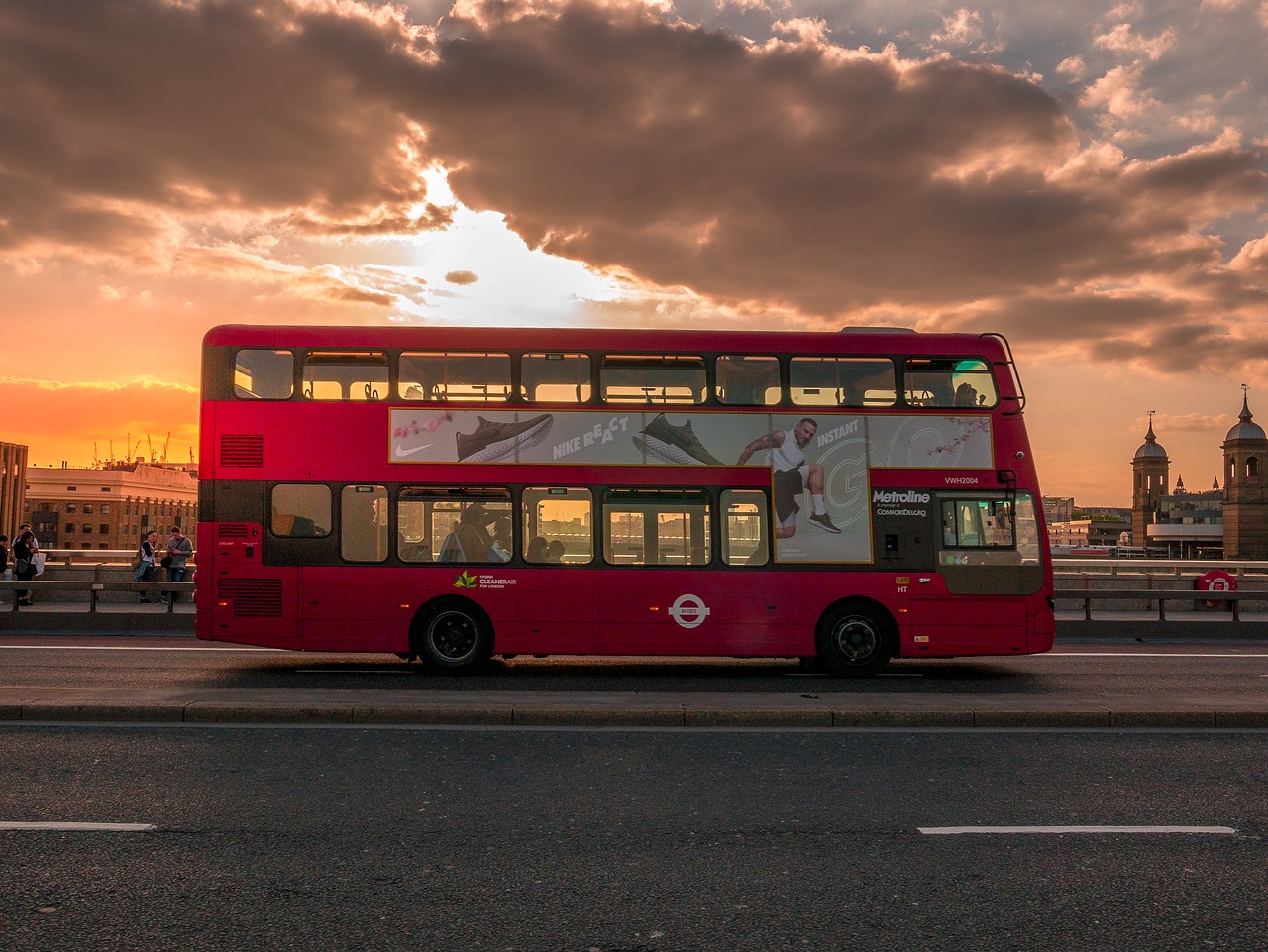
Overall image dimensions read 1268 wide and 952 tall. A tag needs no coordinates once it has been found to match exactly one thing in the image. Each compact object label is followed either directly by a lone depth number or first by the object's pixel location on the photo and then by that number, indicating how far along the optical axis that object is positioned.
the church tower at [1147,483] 181.75
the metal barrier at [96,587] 19.06
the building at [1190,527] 162.25
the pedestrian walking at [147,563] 22.70
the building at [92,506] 172.00
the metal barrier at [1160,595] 19.64
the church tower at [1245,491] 145.50
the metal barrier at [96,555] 27.47
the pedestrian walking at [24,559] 22.08
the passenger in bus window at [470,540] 12.80
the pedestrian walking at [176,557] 22.78
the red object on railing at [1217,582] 21.06
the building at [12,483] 164.71
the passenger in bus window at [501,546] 12.80
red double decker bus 12.73
